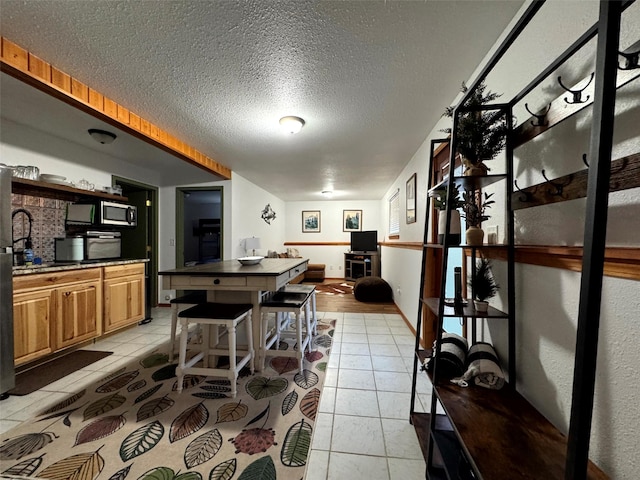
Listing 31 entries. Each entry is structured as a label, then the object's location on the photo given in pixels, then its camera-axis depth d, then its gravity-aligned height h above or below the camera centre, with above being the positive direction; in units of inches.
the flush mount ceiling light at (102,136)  95.0 +35.3
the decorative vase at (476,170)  46.5 +12.2
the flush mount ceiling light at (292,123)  88.3 +38.5
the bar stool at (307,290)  102.3 -24.6
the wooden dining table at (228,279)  74.0 -14.9
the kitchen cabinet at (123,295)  110.4 -31.9
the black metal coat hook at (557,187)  35.6 +7.1
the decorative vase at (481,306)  47.4 -13.6
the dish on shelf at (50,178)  97.0 +18.9
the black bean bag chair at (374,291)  177.2 -41.9
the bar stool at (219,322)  70.3 -27.8
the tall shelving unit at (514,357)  20.0 -14.5
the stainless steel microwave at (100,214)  110.2 +6.3
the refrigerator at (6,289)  71.0 -18.4
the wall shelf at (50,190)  91.6 +14.9
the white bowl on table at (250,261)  96.7 -11.9
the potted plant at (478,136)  45.7 +18.3
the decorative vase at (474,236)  47.8 -0.2
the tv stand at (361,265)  238.2 -31.2
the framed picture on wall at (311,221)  283.1 +11.8
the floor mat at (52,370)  74.9 -48.6
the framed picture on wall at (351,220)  275.0 +13.4
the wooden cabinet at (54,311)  80.1 -30.4
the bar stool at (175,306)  87.3 -28.4
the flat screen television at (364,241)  244.2 -8.5
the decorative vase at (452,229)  49.5 +1.1
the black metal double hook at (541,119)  39.3 +18.7
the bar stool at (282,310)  83.0 -27.5
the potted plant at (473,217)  48.0 +3.4
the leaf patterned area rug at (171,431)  47.9 -46.4
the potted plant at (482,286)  48.7 -10.2
